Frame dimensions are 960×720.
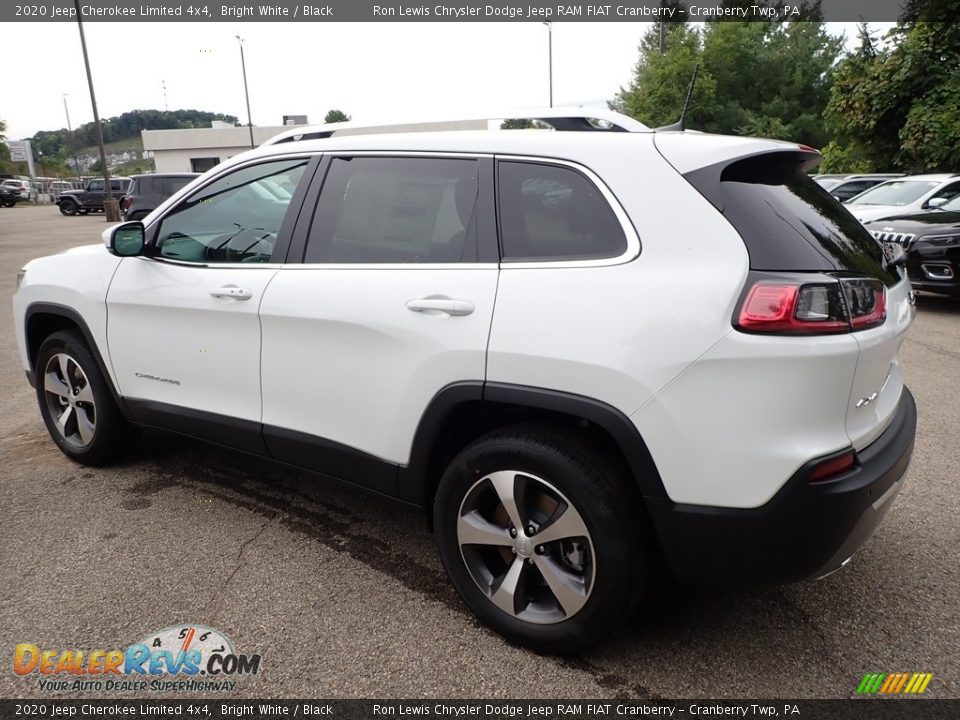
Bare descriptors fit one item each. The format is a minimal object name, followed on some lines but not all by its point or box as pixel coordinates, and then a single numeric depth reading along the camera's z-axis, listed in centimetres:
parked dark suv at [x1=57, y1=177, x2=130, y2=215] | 3419
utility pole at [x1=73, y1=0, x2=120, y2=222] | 2517
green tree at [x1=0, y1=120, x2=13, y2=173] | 5517
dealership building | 5534
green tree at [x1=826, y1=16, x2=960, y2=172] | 1555
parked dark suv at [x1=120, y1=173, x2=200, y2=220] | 2028
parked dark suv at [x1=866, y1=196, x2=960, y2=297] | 771
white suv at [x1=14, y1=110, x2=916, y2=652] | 190
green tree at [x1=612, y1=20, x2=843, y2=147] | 3575
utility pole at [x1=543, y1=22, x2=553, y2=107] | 3788
